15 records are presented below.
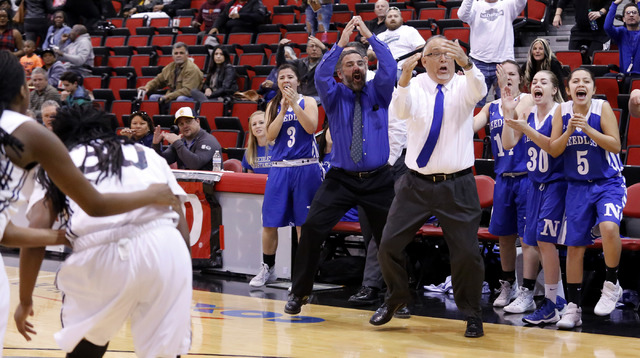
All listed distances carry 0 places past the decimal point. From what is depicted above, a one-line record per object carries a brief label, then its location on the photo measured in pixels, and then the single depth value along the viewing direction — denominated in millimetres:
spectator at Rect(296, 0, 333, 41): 12953
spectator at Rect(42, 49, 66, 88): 14493
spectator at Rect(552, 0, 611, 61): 10961
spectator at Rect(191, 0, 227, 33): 15836
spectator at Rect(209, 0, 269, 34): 14891
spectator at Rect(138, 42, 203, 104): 12797
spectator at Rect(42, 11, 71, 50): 16016
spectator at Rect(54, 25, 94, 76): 15031
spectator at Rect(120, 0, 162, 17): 18844
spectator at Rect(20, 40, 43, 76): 15039
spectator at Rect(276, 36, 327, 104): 10422
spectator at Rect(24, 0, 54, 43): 17516
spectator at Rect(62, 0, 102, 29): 17328
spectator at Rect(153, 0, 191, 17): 18062
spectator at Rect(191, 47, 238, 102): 12562
